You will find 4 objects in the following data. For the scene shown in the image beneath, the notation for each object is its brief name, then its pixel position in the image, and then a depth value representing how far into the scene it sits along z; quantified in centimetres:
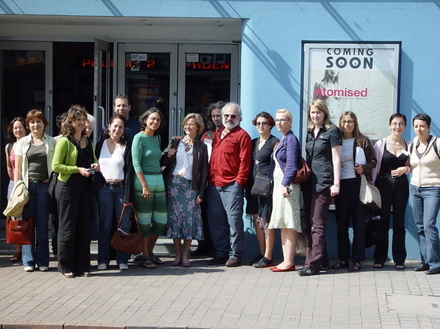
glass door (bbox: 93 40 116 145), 996
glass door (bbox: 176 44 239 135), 1034
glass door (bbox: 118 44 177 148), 1041
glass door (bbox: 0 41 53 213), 1047
